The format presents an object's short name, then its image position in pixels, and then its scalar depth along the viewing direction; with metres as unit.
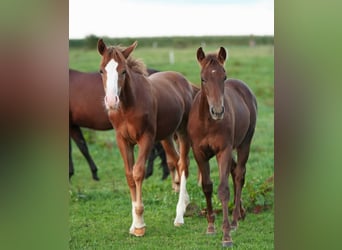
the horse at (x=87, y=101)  12.58
